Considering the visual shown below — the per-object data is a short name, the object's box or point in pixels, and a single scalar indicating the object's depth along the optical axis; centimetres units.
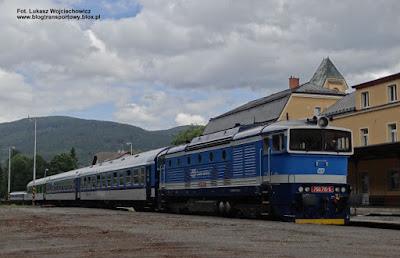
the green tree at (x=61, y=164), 16625
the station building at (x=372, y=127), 3719
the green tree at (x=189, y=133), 11158
